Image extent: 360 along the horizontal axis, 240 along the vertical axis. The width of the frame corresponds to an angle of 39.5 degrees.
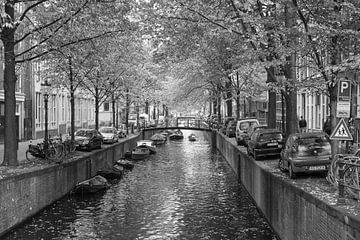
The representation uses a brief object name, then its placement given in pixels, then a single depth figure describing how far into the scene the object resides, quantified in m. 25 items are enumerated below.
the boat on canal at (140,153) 43.16
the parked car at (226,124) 47.94
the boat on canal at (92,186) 24.07
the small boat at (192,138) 71.12
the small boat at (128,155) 42.94
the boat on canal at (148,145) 47.26
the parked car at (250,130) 28.34
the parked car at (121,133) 50.64
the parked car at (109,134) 40.60
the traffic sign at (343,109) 11.32
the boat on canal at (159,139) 64.50
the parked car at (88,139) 31.72
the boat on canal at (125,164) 35.65
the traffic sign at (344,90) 11.37
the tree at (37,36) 18.79
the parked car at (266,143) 22.84
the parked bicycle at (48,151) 22.23
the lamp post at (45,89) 27.22
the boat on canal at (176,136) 76.00
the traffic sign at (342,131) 11.48
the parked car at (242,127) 33.24
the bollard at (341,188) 9.75
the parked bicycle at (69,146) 24.95
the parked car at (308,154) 15.48
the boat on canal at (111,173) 30.09
